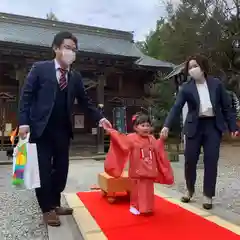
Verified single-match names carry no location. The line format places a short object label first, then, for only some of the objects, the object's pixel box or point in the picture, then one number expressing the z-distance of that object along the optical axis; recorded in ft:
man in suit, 6.80
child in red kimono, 7.23
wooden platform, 8.50
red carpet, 5.88
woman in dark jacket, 8.22
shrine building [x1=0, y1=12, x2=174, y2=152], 27.35
